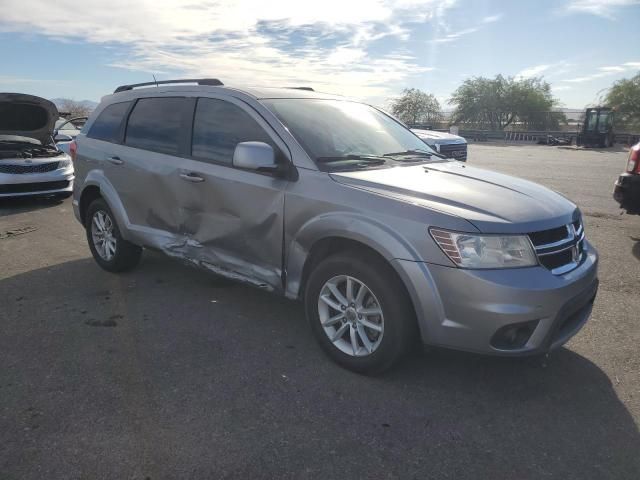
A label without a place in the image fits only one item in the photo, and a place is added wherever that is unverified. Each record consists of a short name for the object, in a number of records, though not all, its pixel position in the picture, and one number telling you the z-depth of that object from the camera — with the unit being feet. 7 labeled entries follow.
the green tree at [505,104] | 210.79
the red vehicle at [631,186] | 19.54
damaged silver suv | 9.27
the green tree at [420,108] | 257.14
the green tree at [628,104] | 180.14
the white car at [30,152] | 29.07
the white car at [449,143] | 35.06
